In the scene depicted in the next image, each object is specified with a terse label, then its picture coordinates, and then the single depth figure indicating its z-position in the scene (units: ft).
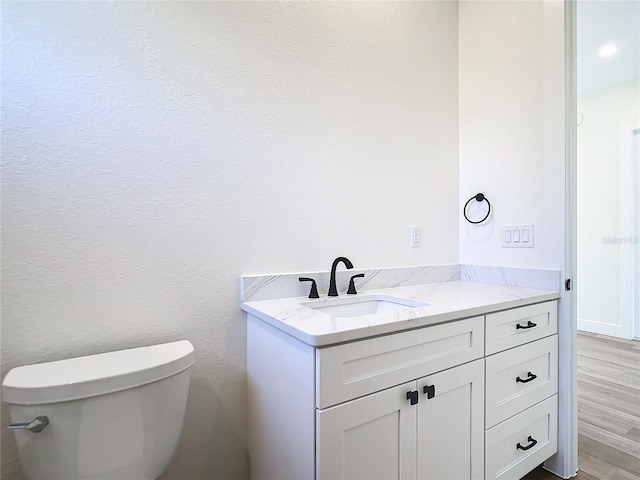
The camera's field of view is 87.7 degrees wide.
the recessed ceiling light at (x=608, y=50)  8.80
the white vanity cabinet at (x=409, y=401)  2.87
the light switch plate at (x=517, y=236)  5.35
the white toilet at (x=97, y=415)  2.57
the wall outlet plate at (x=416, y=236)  5.83
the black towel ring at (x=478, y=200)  5.99
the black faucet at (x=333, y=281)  4.54
